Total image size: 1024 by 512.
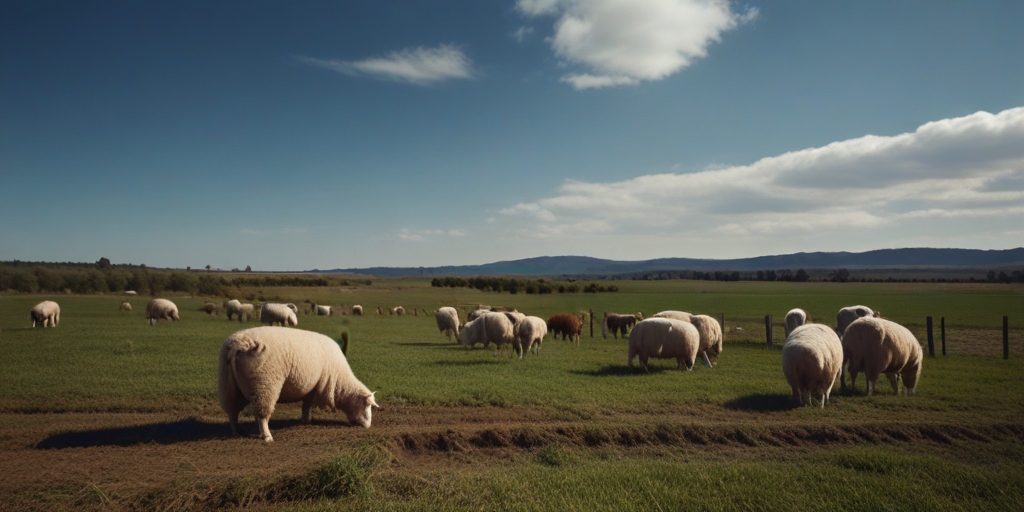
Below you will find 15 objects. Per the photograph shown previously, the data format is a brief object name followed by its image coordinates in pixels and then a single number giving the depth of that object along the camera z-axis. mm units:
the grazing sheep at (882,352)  12227
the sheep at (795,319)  24250
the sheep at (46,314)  28152
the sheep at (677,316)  20531
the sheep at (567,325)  29594
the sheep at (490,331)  21516
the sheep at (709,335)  17641
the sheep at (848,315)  20844
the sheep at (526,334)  20641
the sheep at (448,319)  28442
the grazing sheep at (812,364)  10930
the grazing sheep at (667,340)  15984
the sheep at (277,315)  33188
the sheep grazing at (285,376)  8086
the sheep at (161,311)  34406
